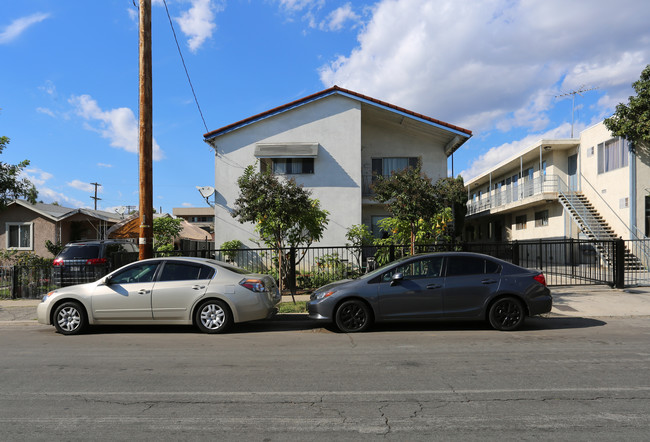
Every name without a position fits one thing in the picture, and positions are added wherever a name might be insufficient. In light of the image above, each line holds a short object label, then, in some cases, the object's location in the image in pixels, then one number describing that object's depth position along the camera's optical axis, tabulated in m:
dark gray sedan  7.93
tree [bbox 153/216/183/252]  20.40
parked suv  13.82
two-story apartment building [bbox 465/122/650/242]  19.09
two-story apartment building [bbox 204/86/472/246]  17.98
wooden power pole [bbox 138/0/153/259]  9.81
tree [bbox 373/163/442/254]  11.88
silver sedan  8.01
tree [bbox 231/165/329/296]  11.65
